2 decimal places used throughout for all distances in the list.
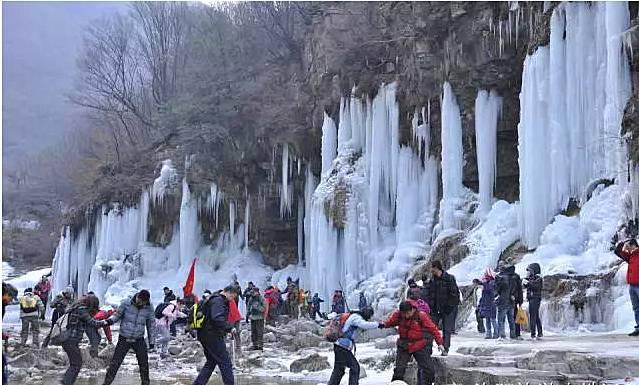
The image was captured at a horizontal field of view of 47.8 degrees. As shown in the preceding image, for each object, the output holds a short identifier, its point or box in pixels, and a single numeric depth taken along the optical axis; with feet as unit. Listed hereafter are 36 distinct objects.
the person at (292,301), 79.71
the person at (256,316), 48.60
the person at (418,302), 25.14
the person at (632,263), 33.86
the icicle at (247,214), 109.81
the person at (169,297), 58.80
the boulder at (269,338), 56.73
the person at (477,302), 45.63
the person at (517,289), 38.78
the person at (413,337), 24.43
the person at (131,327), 28.30
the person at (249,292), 49.47
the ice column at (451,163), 73.97
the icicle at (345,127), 92.07
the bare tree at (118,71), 150.71
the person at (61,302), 41.11
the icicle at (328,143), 95.09
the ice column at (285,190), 105.19
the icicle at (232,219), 109.91
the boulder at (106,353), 44.96
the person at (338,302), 66.95
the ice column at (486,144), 72.08
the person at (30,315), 49.29
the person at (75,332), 28.40
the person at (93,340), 38.50
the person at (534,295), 38.29
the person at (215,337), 25.75
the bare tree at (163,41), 150.00
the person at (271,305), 69.62
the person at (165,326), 49.34
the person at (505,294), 38.63
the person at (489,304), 40.91
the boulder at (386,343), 43.57
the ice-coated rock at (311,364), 37.83
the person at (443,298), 29.55
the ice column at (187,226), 108.58
